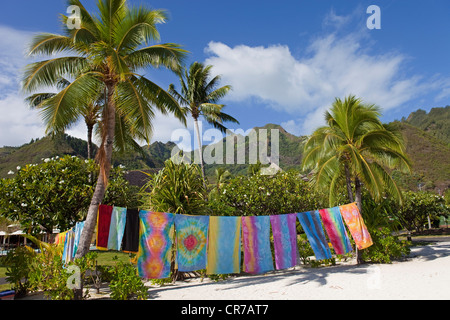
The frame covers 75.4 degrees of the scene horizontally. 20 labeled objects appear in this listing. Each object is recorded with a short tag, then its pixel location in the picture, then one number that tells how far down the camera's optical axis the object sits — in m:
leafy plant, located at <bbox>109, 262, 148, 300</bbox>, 7.43
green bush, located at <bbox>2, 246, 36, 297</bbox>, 9.00
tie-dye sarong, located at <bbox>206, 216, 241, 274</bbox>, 8.53
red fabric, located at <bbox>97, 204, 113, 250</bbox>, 7.76
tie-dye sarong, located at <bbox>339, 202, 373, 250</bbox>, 9.87
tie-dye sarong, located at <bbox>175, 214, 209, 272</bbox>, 8.32
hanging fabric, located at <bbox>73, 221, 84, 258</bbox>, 9.42
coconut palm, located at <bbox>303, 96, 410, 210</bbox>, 10.80
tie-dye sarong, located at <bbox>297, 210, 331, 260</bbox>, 9.40
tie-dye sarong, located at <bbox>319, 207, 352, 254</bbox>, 9.65
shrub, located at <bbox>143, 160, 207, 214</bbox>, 9.87
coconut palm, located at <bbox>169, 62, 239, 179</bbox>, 18.83
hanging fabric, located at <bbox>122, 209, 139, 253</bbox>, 7.87
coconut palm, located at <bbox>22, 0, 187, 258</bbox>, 7.70
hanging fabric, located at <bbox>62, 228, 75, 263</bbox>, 10.03
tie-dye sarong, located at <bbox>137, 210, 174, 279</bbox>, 7.94
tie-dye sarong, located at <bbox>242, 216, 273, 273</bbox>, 8.93
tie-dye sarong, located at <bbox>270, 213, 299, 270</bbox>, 9.16
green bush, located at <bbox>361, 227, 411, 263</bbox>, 11.37
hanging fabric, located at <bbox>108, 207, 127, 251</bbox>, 7.83
